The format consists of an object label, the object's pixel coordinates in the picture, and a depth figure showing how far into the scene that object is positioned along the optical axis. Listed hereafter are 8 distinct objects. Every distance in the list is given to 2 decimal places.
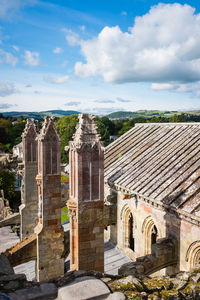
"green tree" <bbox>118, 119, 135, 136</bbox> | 99.18
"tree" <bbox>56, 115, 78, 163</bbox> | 57.79
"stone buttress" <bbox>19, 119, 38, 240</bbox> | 16.81
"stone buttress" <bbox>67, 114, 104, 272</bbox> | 9.35
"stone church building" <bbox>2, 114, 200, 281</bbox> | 9.53
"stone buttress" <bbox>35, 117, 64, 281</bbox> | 11.72
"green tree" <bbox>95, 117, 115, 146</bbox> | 67.69
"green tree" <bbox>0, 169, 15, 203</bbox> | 35.50
